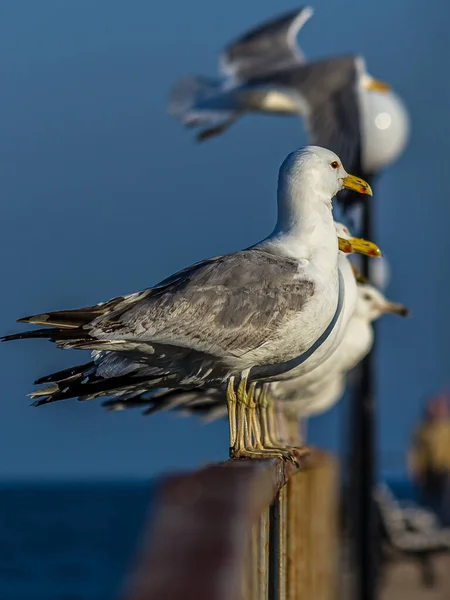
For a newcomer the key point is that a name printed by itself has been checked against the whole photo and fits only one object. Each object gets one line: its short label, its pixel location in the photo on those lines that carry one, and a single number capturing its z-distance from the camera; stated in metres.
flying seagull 19.48
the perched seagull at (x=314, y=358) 12.09
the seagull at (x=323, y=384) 15.33
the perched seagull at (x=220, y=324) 10.57
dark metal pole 18.81
